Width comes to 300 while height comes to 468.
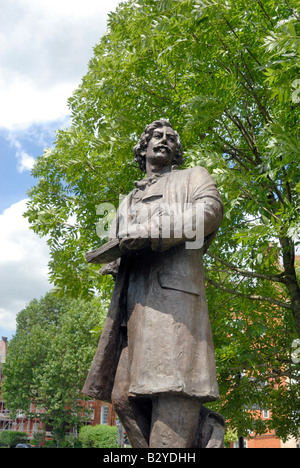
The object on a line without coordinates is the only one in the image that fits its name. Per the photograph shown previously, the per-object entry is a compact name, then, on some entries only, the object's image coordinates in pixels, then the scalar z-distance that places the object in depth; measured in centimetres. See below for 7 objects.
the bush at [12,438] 4312
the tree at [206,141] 739
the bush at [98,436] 3503
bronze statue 273
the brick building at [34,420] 4846
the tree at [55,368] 3053
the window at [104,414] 4869
